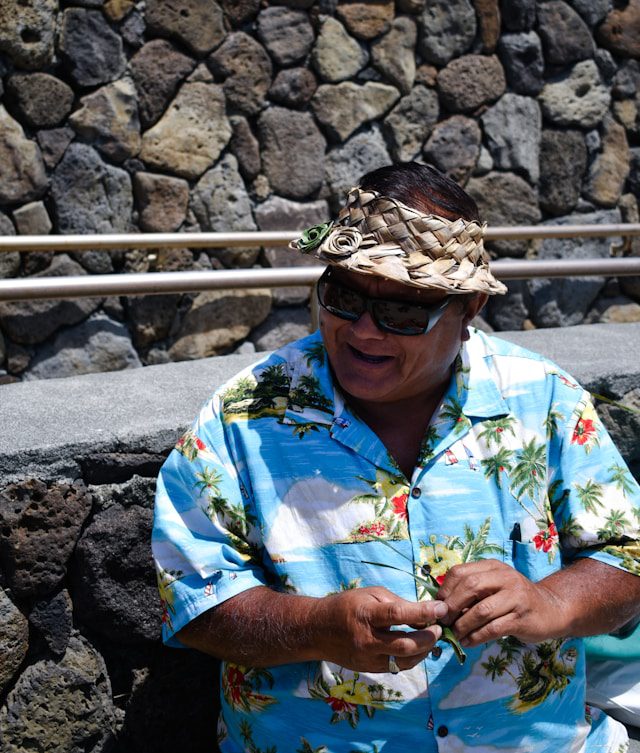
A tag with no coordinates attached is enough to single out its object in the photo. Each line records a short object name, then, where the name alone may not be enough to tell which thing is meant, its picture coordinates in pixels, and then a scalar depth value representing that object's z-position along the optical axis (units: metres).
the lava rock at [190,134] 4.34
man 1.46
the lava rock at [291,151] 4.65
